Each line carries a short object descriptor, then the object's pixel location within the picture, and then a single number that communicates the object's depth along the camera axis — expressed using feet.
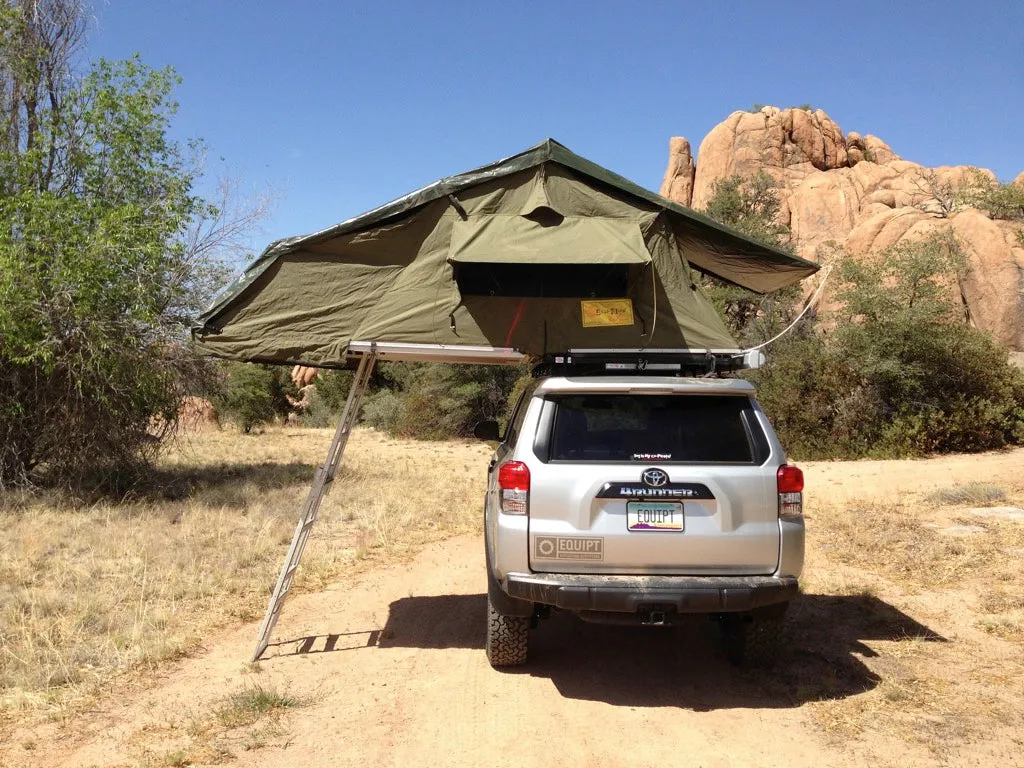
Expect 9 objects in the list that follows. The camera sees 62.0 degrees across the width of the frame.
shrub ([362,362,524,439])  95.20
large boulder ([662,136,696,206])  218.38
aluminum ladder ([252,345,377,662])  21.09
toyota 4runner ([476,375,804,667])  16.43
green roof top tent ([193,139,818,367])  21.01
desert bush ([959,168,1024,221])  80.27
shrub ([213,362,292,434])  106.22
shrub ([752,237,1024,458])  64.03
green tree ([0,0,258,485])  37.68
